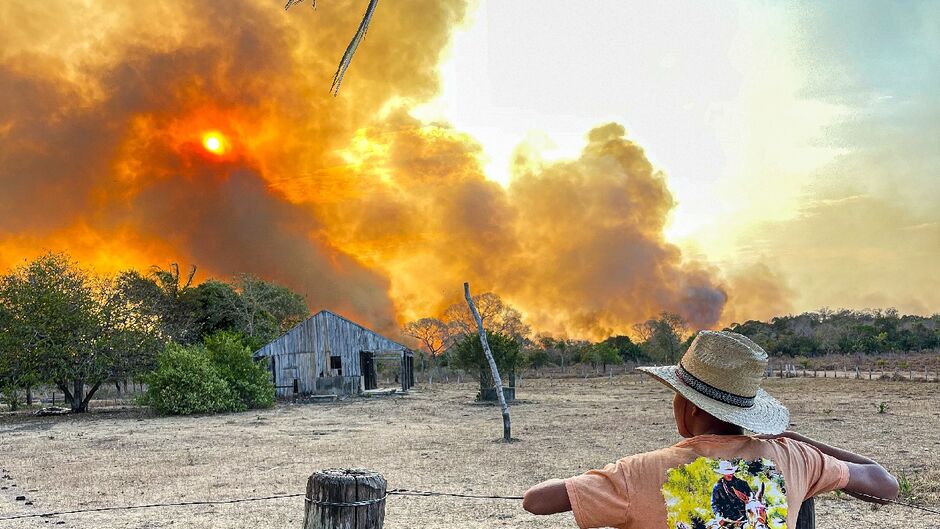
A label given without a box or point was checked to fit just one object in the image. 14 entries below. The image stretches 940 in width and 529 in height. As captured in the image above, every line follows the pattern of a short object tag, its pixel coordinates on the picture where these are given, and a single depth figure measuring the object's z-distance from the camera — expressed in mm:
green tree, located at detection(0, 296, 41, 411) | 29812
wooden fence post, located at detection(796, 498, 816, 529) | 2785
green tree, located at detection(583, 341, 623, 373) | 57562
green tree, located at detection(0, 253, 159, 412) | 30344
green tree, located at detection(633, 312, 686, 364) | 60091
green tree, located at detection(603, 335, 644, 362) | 66562
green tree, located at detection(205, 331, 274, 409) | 30625
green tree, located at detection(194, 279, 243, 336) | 50406
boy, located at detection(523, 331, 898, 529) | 2197
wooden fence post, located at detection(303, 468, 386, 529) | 2939
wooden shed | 36094
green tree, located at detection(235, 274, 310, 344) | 51969
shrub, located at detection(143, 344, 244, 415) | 28125
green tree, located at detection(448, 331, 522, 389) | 30953
